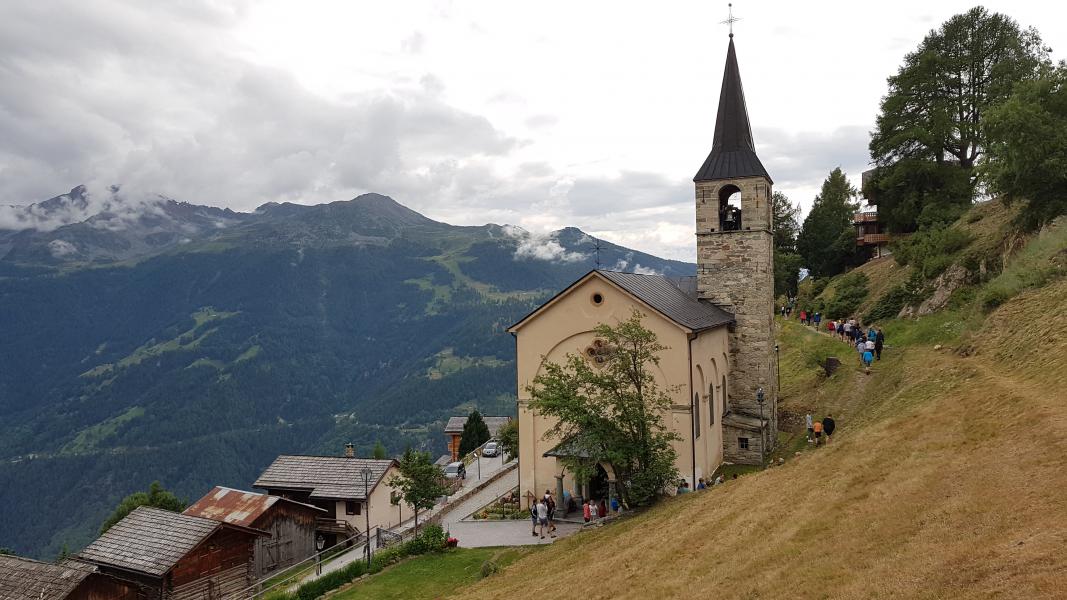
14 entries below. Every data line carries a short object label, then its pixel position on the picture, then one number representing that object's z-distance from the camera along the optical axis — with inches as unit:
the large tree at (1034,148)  1016.9
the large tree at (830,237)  2395.4
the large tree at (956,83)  1690.5
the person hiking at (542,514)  1008.9
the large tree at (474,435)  2637.8
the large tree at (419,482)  1187.3
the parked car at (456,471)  1895.4
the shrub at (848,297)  1822.1
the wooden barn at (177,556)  1267.2
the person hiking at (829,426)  1080.8
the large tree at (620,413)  914.1
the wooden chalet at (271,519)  1503.4
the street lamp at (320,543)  1685.3
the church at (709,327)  1115.9
